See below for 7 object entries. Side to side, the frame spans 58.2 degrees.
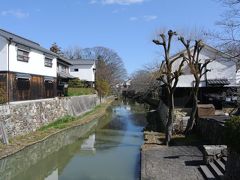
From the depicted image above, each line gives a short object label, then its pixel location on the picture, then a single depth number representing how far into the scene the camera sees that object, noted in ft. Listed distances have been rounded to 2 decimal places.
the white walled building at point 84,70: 117.73
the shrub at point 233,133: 17.66
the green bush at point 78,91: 77.75
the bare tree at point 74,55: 174.49
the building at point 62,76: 73.43
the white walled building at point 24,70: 43.53
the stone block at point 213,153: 24.18
